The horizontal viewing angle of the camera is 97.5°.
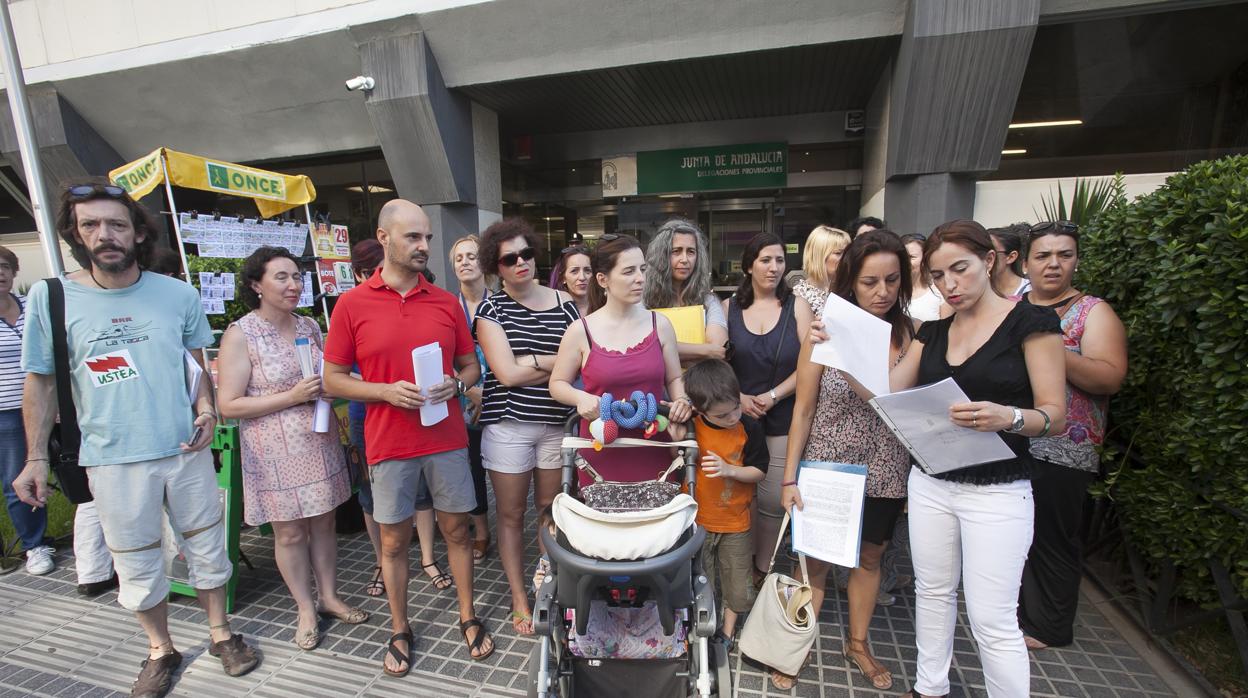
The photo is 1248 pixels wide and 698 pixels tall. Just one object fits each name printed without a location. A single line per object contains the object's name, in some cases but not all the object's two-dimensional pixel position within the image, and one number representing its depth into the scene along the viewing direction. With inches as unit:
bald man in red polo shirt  105.0
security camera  289.6
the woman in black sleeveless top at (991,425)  78.8
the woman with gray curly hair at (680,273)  131.7
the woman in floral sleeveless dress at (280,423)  113.0
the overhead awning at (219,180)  215.3
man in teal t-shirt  99.4
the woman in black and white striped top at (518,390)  114.4
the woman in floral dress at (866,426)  96.9
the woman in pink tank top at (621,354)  101.0
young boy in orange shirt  98.2
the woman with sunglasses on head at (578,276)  148.3
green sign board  372.5
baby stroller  71.1
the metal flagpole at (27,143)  198.7
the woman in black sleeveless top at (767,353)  116.9
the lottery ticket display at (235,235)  219.8
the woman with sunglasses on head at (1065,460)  108.5
